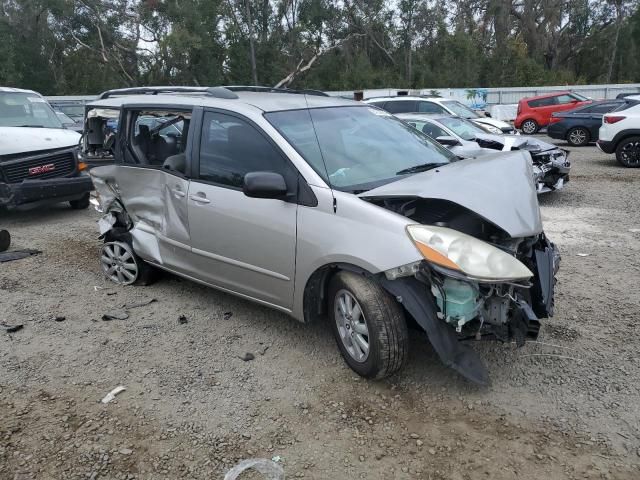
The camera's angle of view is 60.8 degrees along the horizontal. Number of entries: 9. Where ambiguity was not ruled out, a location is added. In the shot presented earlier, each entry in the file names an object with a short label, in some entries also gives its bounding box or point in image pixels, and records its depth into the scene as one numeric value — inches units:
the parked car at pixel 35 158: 303.9
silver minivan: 124.0
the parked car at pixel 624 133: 443.5
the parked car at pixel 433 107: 526.9
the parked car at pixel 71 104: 870.6
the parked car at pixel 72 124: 462.7
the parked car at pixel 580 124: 631.6
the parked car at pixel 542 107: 822.5
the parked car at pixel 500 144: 340.2
